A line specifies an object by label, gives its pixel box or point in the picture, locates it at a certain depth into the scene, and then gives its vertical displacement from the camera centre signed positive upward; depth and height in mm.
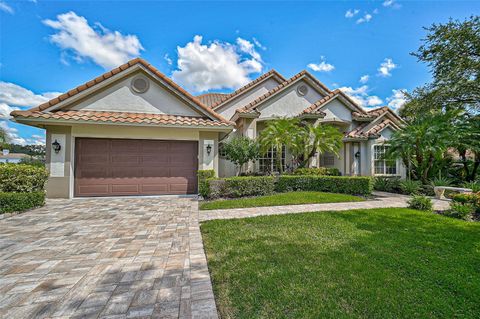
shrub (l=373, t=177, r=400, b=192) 12374 -1207
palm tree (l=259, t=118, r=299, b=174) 12086 +1823
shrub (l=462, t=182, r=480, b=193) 9844 -1059
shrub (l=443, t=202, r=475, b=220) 6754 -1562
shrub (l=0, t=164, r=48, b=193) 7266 -547
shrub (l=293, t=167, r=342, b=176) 12859 -431
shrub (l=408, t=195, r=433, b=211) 7742 -1476
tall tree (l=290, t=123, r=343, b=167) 12617 +1515
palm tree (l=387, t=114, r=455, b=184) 10680 +1375
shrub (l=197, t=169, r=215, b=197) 9374 -781
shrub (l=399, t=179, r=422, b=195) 11241 -1213
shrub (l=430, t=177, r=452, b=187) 11242 -982
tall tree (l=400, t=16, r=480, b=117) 13359 +6889
